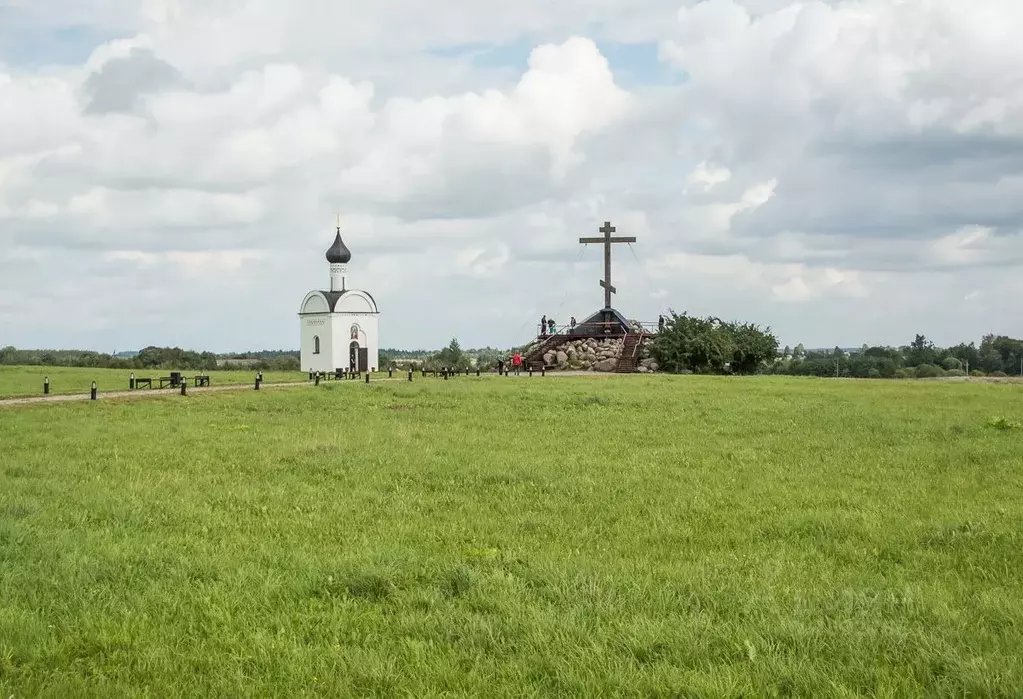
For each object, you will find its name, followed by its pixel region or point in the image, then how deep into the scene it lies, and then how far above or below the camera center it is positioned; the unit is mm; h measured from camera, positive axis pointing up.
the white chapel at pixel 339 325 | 62875 +3204
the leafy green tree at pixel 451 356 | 66500 +1362
